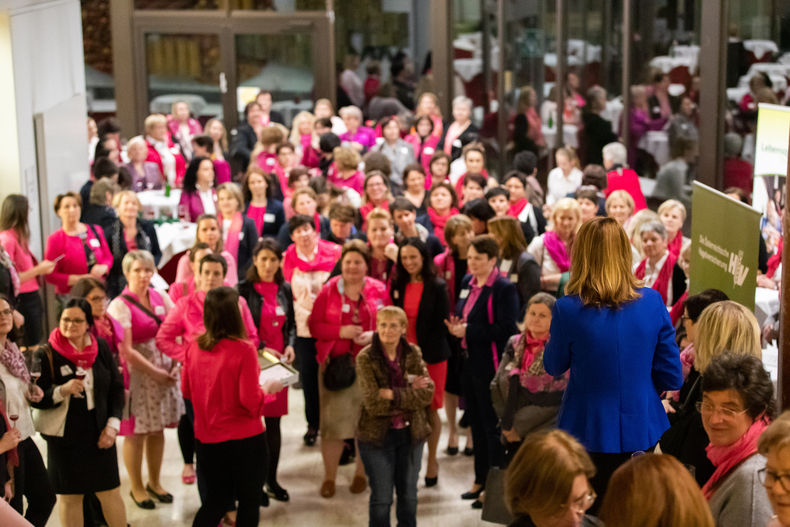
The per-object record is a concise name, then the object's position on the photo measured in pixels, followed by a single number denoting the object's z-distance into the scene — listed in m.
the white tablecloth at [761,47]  16.05
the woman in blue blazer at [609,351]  7.16
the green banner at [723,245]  9.18
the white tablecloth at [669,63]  17.91
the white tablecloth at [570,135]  23.00
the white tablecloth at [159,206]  18.92
